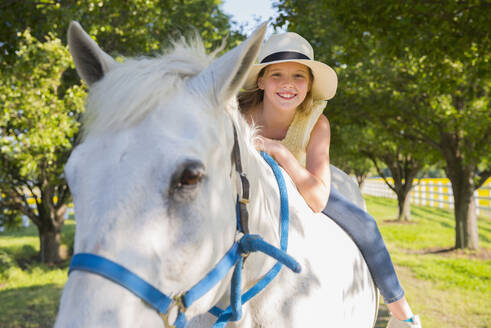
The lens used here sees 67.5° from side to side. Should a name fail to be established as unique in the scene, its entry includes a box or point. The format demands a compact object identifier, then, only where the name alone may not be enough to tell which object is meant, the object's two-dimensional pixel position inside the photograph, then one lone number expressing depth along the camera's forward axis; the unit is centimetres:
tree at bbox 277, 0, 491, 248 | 545
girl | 203
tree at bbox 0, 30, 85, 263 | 703
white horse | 103
